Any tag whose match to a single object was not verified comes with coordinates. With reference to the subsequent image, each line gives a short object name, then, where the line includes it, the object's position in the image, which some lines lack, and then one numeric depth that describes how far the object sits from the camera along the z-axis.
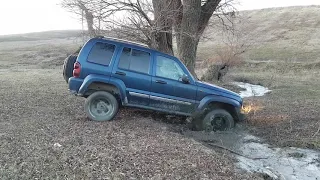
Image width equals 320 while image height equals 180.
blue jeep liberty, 5.80
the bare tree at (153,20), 8.48
